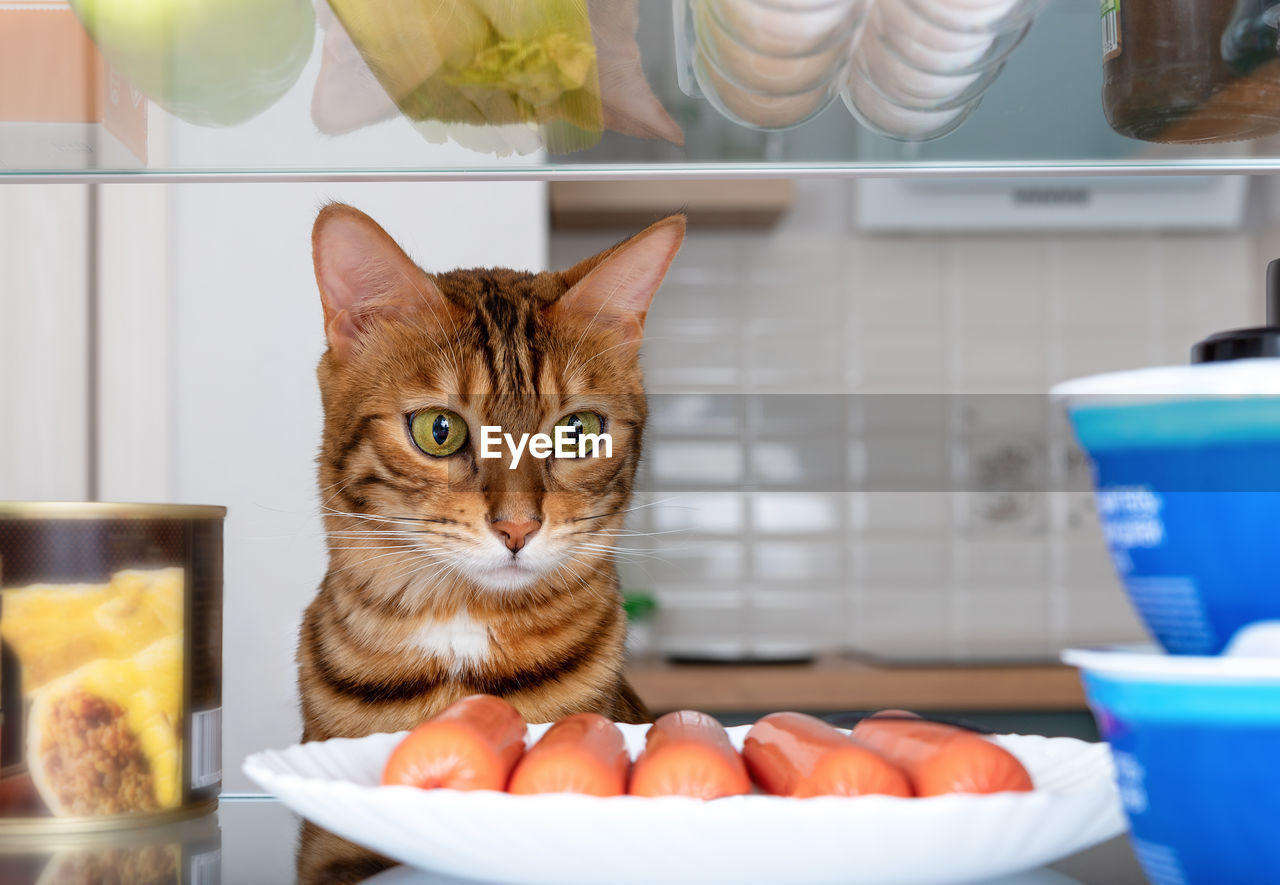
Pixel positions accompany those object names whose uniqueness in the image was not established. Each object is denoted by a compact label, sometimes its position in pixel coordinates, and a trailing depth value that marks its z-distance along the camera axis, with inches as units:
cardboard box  22.5
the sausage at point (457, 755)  16.0
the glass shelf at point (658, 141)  22.7
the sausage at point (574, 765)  15.6
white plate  14.5
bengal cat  26.9
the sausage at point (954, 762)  15.4
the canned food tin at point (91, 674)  21.1
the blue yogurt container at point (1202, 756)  12.9
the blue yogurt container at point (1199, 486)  13.9
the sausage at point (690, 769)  15.5
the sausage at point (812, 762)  15.6
